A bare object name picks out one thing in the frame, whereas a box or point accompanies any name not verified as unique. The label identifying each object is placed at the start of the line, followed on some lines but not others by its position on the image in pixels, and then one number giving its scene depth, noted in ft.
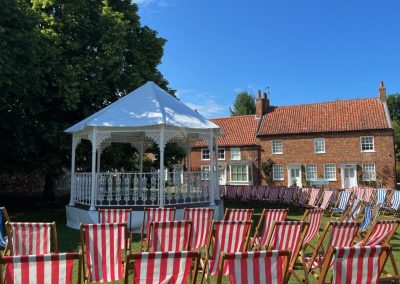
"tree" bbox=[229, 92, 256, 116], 196.76
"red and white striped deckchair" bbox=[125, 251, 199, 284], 10.96
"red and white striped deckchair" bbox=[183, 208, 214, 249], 23.03
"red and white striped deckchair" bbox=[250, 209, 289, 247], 22.49
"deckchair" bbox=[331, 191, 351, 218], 43.60
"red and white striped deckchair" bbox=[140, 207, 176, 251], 23.89
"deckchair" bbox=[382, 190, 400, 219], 47.87
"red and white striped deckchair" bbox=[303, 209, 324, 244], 22.84
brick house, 104.32
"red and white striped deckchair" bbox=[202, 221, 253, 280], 17.13
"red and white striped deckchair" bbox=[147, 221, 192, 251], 17.34
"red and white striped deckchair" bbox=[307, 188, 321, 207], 53.16
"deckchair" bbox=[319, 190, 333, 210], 43.73
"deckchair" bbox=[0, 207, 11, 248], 22.90
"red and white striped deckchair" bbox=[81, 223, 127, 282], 16.06
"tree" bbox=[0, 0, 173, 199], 43.55
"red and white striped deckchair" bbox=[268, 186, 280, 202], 61.57
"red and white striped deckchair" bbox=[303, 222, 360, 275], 17.44
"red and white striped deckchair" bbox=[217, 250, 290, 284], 10.85
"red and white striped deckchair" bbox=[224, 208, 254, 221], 23.47
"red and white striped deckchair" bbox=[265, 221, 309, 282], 17.85
